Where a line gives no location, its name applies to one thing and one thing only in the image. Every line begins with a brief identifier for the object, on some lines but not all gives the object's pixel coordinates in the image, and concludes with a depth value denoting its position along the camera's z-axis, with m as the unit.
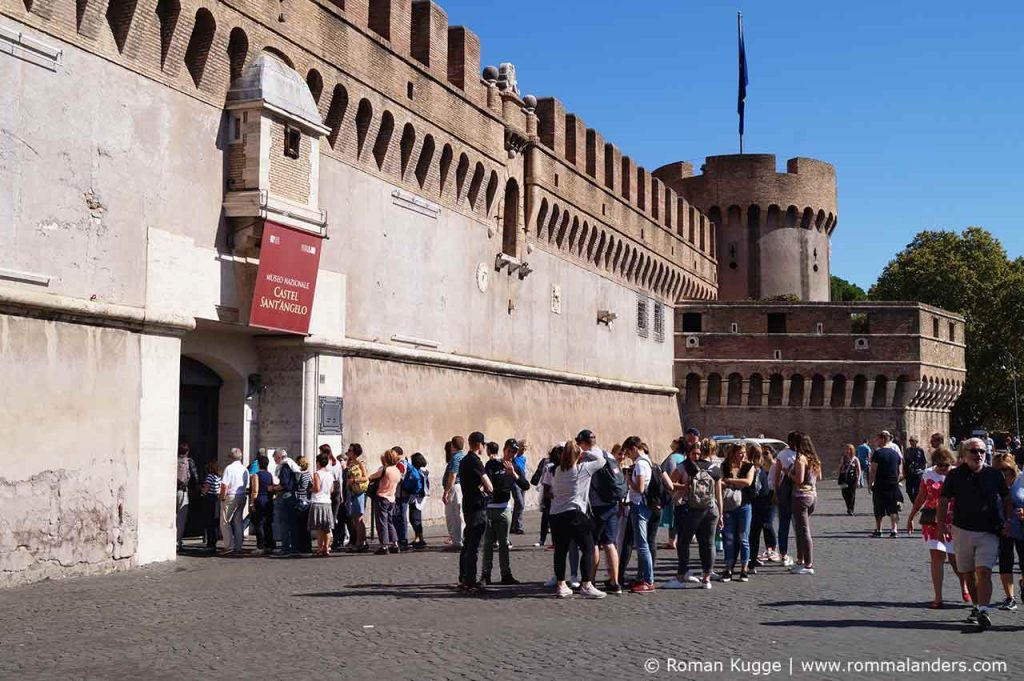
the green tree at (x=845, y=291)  79.12
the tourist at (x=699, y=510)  10.79
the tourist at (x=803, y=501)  11.91
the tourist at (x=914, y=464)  18.77
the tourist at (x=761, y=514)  11.80
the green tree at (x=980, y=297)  56.34
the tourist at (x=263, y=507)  14.28
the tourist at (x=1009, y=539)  9.35
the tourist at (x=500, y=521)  10.88
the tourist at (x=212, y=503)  14.00
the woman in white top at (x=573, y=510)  10.07
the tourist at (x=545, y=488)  12.45
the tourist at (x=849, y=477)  21.25
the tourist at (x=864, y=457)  27.94
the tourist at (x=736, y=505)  11.38
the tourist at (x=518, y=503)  16.42
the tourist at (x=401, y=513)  14.73
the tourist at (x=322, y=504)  13.68
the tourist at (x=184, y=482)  14.05
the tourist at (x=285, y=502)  14.07
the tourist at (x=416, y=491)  14.82
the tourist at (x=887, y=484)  16.41
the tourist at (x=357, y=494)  14.50
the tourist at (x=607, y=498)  10.43
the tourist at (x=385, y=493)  14.09
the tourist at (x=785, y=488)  12.27
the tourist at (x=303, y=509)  13.96
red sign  14.84
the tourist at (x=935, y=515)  9.24
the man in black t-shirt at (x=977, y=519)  8.47
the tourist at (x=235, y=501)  13.97
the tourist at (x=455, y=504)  13.82
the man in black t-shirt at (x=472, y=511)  10.55
